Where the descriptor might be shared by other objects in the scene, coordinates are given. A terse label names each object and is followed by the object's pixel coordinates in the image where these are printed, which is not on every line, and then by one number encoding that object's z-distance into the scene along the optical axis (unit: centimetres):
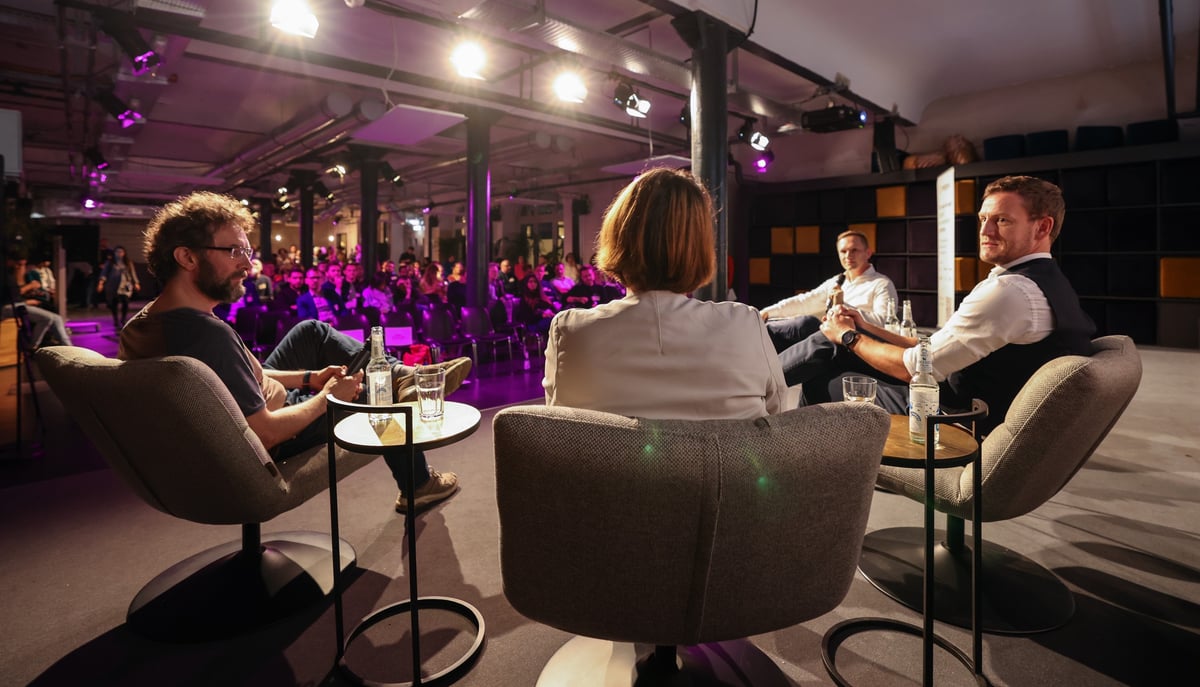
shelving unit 729
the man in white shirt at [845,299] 387
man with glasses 201
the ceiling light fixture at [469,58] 555
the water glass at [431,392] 200
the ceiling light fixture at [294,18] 461
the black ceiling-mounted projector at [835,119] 755
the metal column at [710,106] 496
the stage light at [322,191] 1322
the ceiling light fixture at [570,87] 631
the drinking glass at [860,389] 195
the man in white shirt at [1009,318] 214
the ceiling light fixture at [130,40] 471
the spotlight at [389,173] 1107
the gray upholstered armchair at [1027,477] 177
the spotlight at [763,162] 1036
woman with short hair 135
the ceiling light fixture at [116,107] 662
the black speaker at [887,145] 955
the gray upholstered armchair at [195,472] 178
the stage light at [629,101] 663
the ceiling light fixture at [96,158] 1047
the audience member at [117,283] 1189
